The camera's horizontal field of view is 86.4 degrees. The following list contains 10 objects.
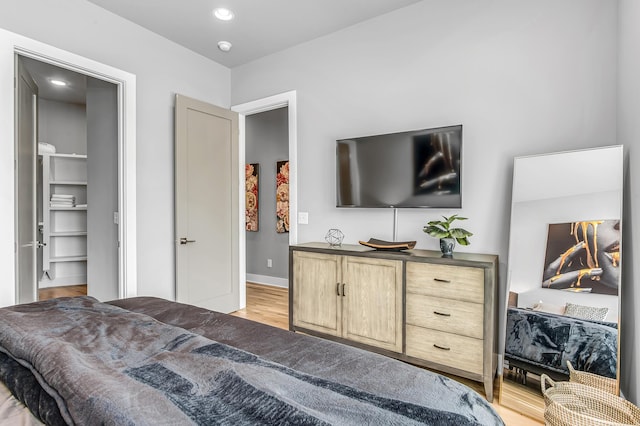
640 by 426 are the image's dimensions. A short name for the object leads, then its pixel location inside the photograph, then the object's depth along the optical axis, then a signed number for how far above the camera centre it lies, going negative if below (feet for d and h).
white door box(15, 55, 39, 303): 7.93 +0.60
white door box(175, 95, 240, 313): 11.10 +0.15
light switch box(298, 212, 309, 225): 11.45 -0.28
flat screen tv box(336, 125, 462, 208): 8.36 +1.09
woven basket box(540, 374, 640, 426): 4.81 -3.02
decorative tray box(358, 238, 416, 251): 8.58 -0.90
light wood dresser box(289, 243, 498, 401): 7.15 -2.24
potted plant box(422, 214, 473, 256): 7.70 -0.55
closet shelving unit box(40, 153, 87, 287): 16.61 -0.68
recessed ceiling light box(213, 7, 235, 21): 9.44 +5.53
